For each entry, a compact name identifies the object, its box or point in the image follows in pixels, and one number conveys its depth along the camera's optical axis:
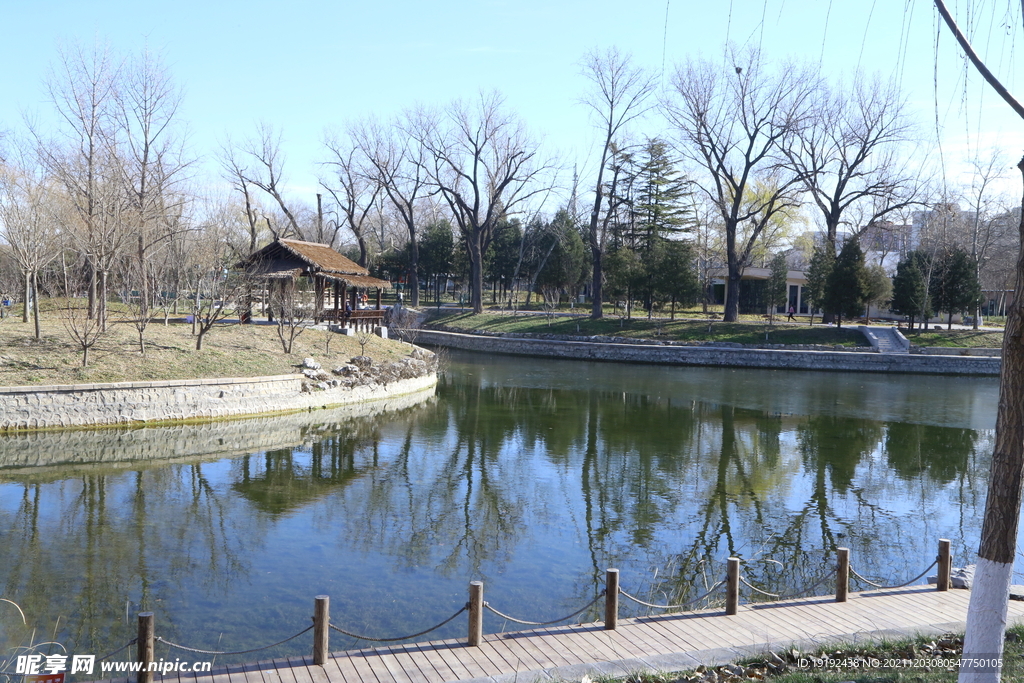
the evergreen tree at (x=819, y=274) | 43.28
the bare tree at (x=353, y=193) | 54.28
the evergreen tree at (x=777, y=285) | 51.28
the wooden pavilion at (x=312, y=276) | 30.22
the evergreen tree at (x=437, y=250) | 60.28
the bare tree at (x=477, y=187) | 49.59
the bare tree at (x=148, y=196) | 26.16
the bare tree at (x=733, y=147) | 42.09
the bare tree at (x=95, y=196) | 22.39
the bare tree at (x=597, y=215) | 47.00
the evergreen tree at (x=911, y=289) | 41.03
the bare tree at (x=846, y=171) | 43.66
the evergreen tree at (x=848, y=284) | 41.69
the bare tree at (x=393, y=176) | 52.84
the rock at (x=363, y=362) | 26.28
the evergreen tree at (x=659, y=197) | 52.50
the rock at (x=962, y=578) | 8.57
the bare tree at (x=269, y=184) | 49.94
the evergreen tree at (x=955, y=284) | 41.34
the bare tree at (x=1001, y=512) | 4.58
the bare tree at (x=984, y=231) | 42.94
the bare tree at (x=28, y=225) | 21.38
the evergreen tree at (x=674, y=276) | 44.75
